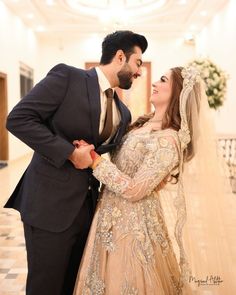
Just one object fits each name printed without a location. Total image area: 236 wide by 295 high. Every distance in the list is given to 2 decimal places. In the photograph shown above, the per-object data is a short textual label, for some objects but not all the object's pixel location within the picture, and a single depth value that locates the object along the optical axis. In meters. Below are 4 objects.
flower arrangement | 5.55
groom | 1.62
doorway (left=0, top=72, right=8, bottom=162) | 9.32
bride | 1.80
